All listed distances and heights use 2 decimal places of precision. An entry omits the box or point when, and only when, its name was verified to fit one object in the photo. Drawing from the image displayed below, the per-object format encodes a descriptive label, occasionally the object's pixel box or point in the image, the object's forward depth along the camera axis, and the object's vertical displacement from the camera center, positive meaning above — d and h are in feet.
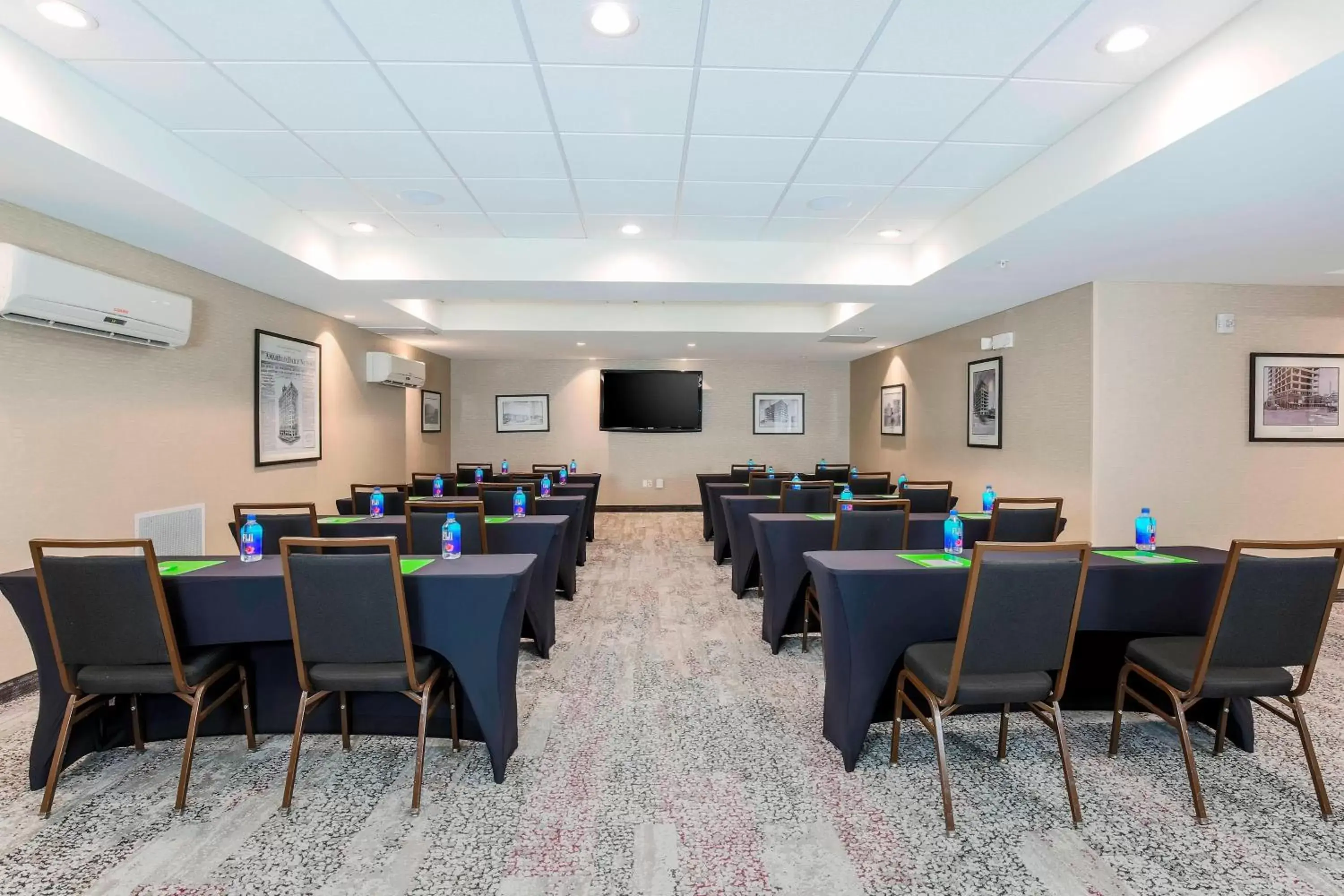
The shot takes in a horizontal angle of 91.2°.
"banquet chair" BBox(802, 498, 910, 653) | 12.02 -1.59
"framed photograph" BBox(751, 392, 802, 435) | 34.55 +1.64
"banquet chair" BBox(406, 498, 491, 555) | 11.42 -1.49
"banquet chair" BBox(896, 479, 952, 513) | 15.89 -1.37
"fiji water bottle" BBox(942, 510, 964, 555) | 9.00 -1.29
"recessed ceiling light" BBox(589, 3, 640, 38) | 7.13 +4.70
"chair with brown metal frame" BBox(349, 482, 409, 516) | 15.49 -1.34
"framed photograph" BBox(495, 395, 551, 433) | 33.81 +1.57
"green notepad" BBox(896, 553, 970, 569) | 8.09 -1.51
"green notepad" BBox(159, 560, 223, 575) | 8.09 -1.56
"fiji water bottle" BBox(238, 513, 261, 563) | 8.80 -1.34
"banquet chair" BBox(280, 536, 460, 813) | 6.92 -1.98
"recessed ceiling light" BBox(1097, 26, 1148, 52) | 7.45 +4.66
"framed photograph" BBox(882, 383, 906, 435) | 27.27 +1.43
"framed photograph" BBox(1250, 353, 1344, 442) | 15.98 +1.10
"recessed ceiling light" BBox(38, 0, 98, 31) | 7.14 +4.75
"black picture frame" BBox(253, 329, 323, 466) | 16.46 +1.28
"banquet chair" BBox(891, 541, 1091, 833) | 6.69 -2.01
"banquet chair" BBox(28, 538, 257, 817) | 6.87 -2.03
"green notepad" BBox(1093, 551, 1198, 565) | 8.71 -1.55
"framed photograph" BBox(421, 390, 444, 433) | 29.43 +1.48
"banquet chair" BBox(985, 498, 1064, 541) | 12.19 -1.51
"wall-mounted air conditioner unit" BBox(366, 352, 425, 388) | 22.98 +2.65
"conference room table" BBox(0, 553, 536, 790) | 7.58 -2.06
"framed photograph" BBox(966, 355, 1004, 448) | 19.49 +1.24
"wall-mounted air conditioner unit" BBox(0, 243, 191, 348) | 9.71 +2.36
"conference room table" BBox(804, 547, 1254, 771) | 7.98 -2.11
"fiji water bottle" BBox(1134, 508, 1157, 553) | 9.35 -1.29
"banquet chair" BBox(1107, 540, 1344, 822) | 6.82 -2.05
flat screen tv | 33.42 +2.12
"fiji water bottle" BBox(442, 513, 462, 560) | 8.85 -1.30
